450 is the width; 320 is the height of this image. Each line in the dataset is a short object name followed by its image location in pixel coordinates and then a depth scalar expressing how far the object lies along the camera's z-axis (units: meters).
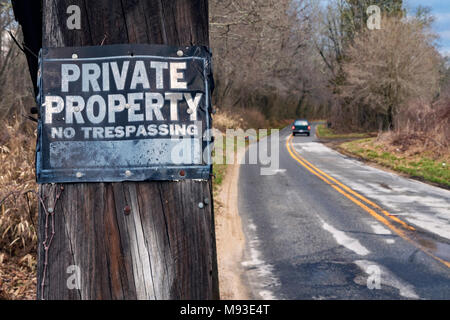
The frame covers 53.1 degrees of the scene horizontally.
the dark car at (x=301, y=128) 41.22
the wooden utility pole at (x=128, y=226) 2.07
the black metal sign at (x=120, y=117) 2.08
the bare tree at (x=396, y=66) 30.11
